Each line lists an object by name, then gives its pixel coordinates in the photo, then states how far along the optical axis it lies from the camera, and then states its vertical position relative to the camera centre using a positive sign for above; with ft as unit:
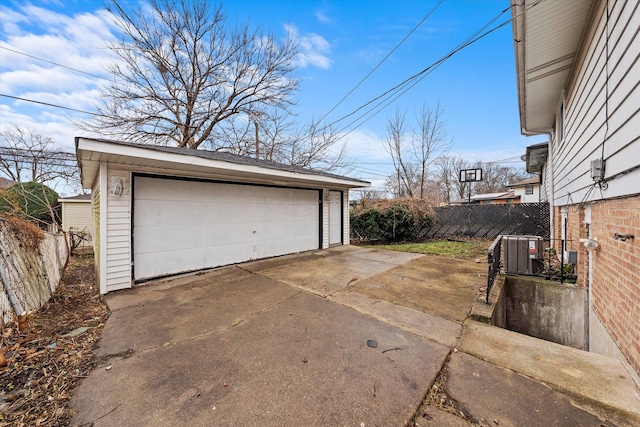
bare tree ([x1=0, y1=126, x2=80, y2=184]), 40.19 +8.99
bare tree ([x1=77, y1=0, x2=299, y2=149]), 33.81 +21.41
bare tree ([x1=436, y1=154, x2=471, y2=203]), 76.95 +11.91
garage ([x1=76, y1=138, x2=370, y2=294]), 13.48 +0.22
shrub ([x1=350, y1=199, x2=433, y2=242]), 31.42 -0.86
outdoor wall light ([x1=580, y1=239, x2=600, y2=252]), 9.07 -1.18
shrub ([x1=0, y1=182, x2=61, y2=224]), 33.31 +1.92
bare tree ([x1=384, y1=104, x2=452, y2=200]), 46.09 +13.24
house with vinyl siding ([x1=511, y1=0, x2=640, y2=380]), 6.35 +2.89
